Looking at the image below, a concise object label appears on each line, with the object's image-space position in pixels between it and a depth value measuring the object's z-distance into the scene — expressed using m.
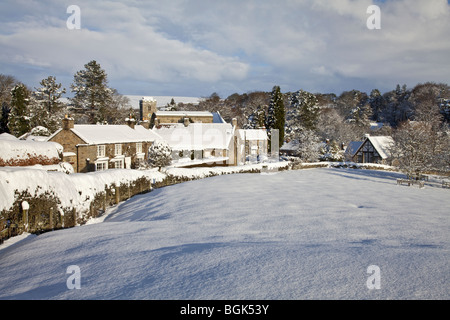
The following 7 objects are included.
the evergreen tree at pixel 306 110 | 72.62
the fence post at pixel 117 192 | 16.34
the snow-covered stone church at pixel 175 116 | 62.84
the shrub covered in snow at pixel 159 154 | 24.84
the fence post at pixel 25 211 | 9.32
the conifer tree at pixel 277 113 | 65.44
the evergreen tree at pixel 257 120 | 67.50
